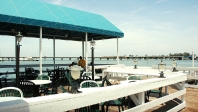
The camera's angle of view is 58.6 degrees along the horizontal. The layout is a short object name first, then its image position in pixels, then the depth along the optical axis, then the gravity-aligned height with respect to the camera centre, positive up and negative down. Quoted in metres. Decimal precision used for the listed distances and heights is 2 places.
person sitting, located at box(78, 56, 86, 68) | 9.88 -0.29
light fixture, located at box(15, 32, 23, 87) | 4.59 +0.11
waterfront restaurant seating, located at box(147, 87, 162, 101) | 5.56 -1.08
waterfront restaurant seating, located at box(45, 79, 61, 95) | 5.21 -0.89
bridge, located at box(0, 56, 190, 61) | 149.09 -0.13
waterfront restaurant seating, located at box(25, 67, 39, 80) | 7.90 -0.90
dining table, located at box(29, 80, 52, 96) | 4.87 -0.83
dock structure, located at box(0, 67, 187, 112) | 1.77 -0.54
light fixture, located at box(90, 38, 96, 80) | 6.36 +0.45
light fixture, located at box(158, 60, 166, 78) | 4.80 -0.28
